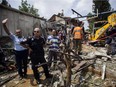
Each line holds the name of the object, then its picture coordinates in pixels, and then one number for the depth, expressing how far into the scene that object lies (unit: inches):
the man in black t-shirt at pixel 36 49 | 109.0
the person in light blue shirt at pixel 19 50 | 119.9
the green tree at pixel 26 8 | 667.0
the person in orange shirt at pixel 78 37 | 172.0
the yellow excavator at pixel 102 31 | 224.9
